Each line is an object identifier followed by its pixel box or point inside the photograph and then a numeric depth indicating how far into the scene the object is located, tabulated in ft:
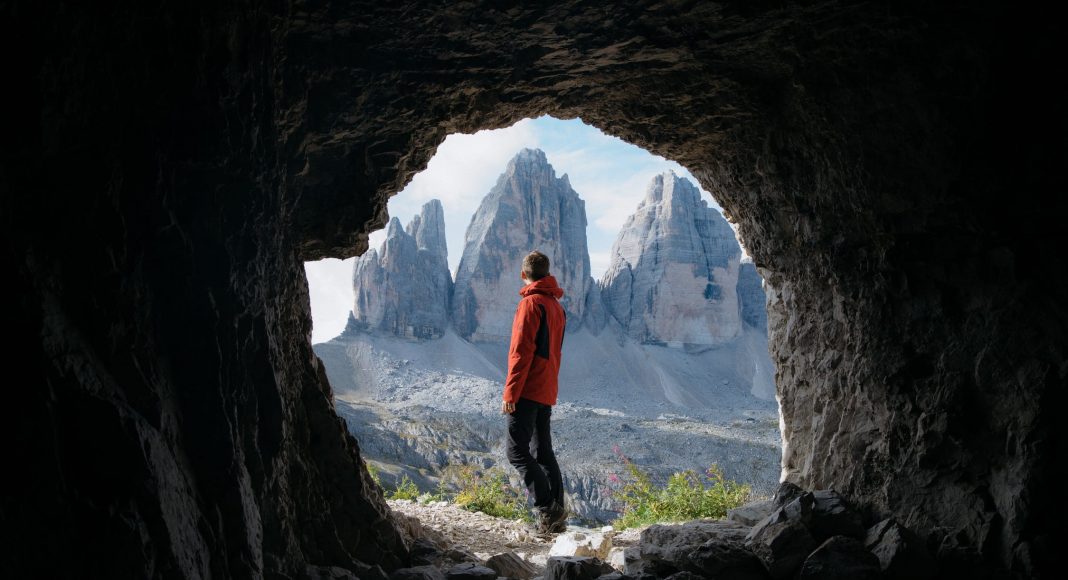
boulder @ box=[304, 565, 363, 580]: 10.50
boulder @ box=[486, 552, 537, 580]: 14.20
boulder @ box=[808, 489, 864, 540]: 12.57
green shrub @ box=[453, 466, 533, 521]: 22.86
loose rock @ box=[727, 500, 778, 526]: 15.10
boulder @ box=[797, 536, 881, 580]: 11.33
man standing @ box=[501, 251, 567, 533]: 18.07
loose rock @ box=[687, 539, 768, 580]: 12.05
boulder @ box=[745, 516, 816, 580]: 12.07
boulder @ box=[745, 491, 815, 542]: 12.55
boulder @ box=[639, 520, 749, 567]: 12.75
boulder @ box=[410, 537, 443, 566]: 14.03
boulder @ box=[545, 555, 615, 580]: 12.45
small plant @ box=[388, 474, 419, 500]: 24.93
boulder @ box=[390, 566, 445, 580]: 12.30
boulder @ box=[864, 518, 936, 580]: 11.20
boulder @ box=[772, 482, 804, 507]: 14.39
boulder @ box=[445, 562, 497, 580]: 12.73
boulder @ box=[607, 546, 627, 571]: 13.70
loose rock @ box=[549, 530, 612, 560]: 16.34
